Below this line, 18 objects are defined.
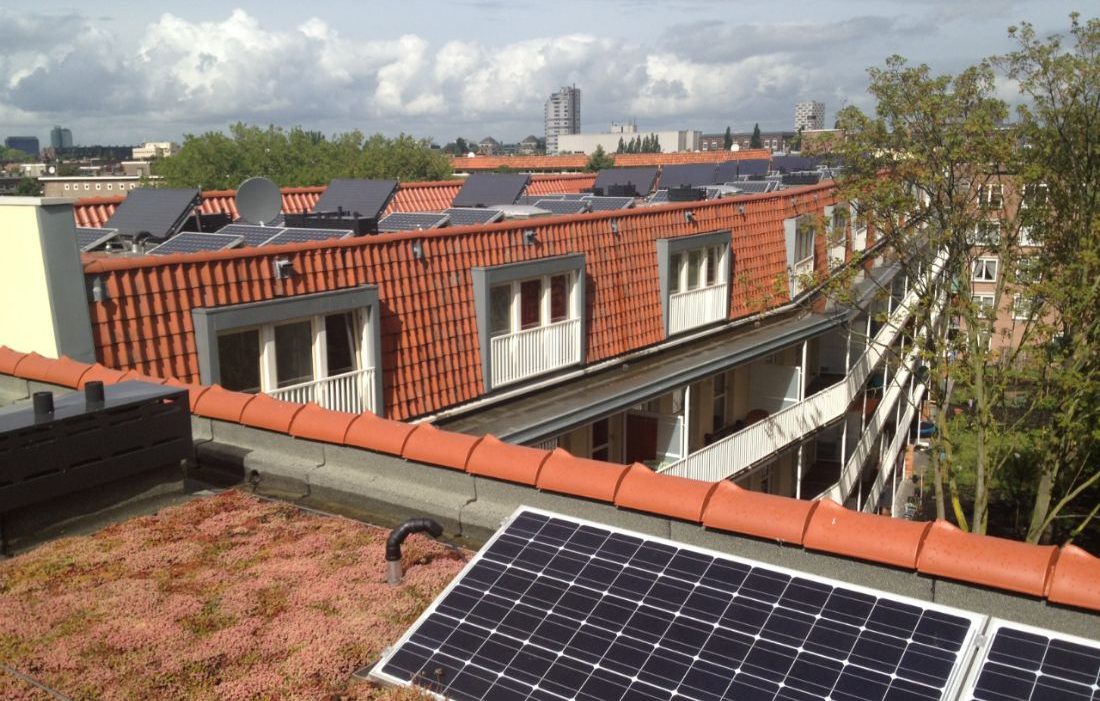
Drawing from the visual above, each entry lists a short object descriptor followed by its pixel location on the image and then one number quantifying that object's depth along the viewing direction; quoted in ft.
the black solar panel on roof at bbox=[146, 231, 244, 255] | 47.78
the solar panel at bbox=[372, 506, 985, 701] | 13.67
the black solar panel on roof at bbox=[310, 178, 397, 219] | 67.82
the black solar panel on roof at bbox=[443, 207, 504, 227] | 64.54
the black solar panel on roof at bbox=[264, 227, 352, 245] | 49.90
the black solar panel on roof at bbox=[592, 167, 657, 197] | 120.06
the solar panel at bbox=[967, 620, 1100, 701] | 12.60
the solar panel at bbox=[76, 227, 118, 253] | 50.65
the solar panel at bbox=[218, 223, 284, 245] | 51.13
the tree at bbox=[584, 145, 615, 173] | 336.94
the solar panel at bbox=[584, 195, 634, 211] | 85.25
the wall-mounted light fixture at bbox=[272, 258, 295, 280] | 42.96
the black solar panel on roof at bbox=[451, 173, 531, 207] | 85.76
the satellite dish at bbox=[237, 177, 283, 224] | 61.16
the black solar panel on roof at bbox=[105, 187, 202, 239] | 56.80
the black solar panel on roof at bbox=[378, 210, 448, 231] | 62.39
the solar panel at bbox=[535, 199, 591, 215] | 79.23
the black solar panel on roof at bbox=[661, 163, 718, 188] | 128.77
